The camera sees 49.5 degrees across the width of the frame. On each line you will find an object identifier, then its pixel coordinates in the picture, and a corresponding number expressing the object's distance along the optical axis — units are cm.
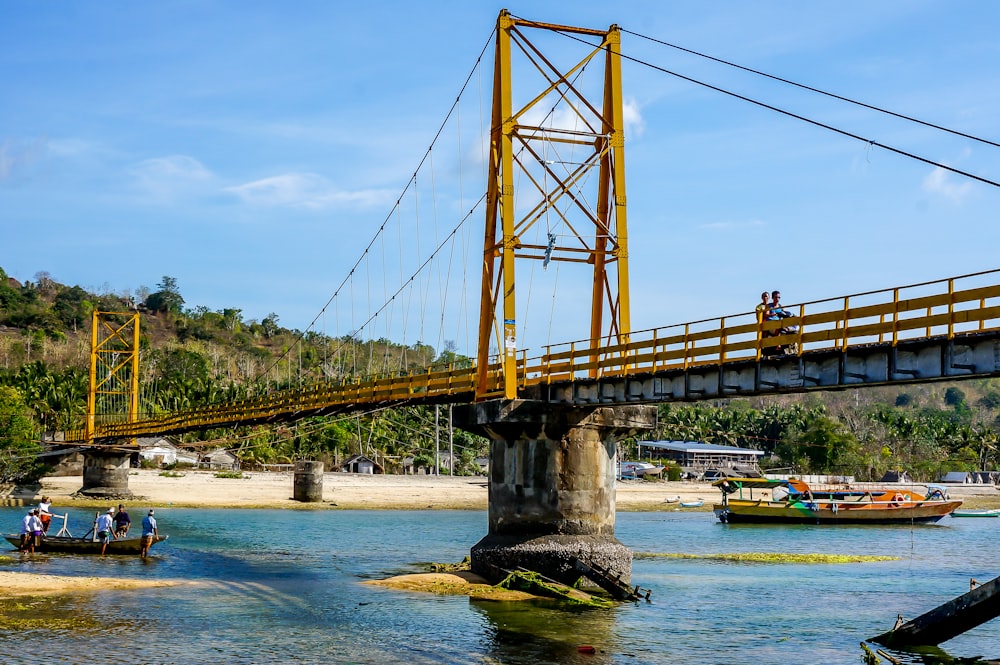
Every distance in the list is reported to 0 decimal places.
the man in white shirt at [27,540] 3950
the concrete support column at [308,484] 7706
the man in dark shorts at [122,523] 4153
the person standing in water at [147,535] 3984
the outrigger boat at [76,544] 3984
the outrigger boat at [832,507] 7619
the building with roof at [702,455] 13388
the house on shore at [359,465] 10478
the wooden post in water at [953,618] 2192
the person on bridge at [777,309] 2614
